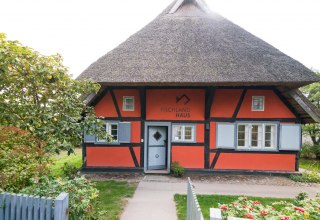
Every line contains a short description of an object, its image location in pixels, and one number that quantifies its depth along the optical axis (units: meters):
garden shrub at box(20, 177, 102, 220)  3.21
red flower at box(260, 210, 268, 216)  2.69
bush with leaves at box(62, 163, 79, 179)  8.06
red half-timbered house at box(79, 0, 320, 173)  8.46
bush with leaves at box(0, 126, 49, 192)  3.71
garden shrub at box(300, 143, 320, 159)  12.88
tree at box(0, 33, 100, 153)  3.91
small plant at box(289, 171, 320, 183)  7.98
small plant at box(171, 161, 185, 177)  8.20
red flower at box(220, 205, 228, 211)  2.95
